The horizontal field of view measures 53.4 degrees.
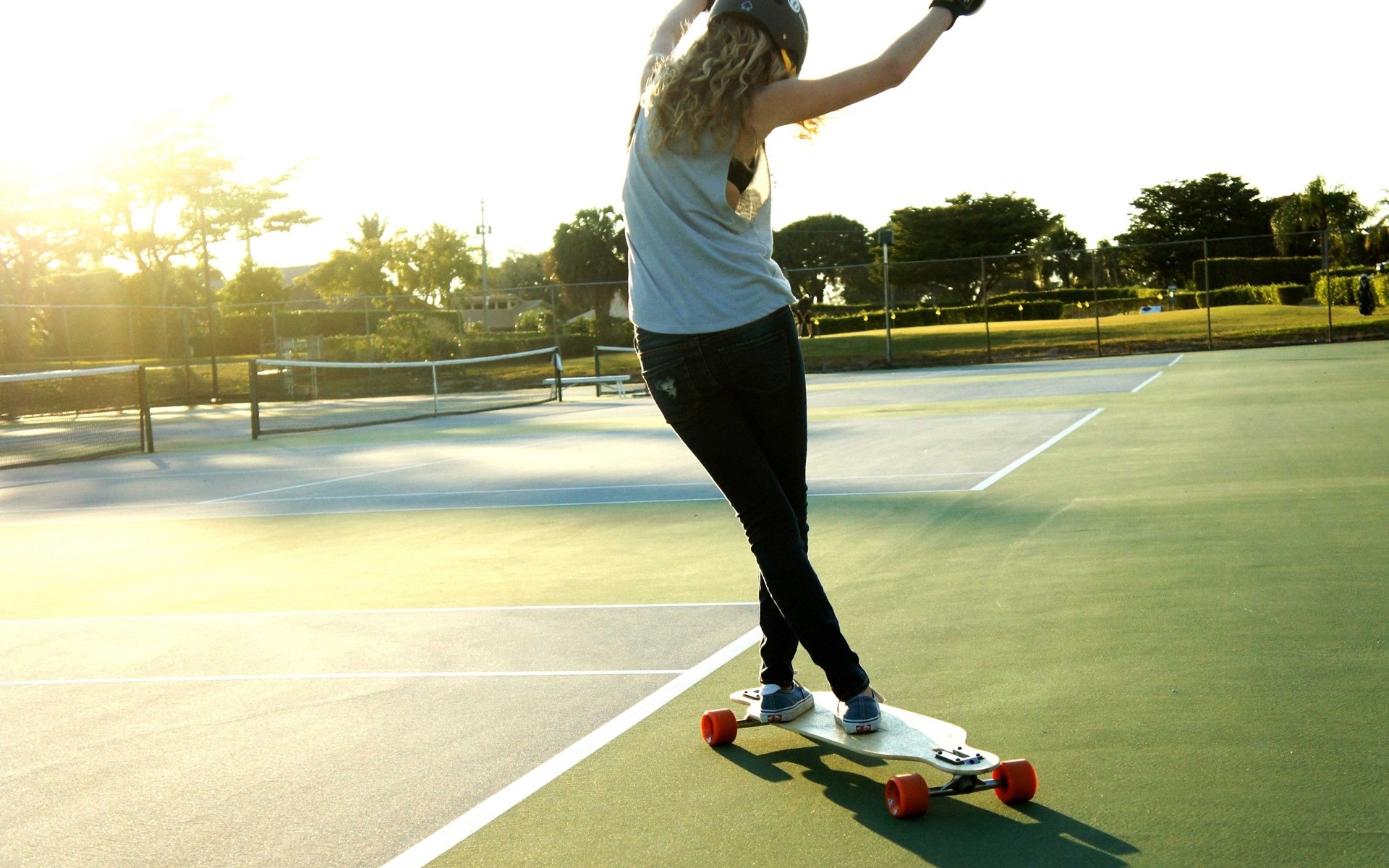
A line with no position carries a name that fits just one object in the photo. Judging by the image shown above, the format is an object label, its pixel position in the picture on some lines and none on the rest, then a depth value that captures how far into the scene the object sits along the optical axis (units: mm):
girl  3119
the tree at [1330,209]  68438
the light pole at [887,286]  34625
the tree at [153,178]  41906
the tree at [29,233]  40531
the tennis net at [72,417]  18734
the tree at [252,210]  50847
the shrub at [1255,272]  56594
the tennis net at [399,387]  29203
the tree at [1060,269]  36594
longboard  3039
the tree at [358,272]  78938
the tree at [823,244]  121500
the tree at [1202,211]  84625
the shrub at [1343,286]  42812
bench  26859
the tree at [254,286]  67875
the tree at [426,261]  78938
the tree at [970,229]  84688
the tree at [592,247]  94812
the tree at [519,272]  118562
